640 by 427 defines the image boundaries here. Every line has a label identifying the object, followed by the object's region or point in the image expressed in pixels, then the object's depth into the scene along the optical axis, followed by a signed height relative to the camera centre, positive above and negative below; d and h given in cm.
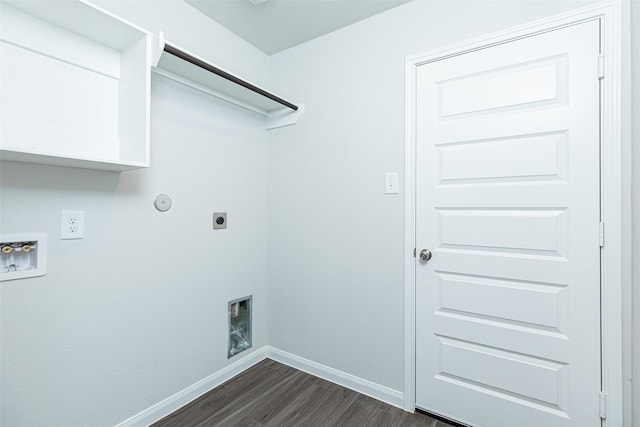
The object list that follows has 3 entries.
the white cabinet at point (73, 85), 116 +54
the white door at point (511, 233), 136 -10
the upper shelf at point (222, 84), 152 +77
